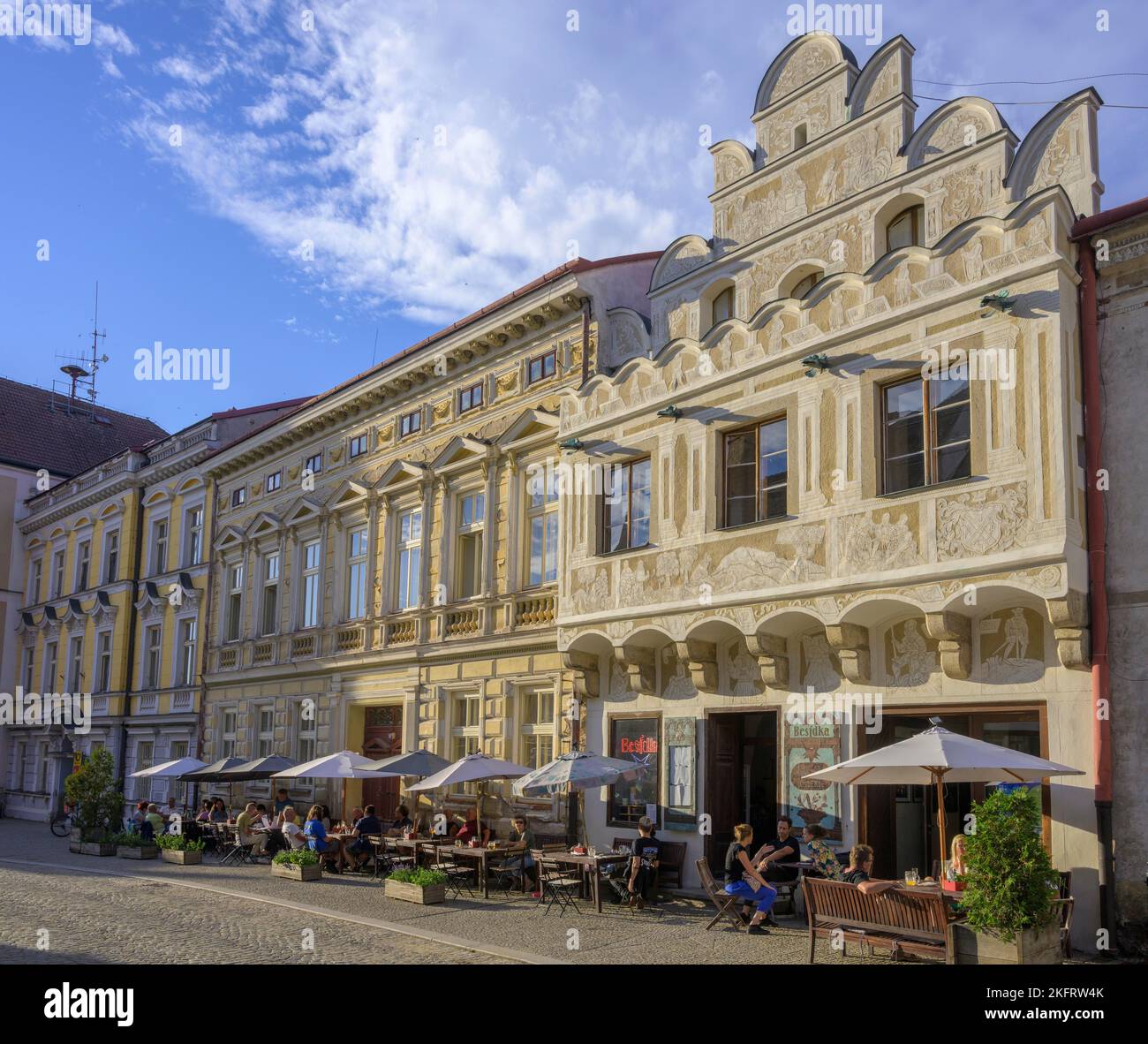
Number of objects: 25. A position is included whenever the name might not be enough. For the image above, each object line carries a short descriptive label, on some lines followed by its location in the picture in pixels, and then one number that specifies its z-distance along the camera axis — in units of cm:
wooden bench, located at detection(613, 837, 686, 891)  1725
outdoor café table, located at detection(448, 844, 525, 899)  1822
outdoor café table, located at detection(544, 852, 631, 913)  1600
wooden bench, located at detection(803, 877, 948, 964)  1122
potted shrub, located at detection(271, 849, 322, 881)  2023
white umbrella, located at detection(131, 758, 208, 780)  2830
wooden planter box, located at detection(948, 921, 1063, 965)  1067
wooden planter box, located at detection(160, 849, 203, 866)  2341
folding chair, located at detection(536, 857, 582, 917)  1614
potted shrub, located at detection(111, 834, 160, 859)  2452
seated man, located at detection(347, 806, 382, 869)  2142
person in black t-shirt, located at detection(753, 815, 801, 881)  1452
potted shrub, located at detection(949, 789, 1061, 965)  1073
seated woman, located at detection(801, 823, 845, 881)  1373
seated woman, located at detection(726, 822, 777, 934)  1404
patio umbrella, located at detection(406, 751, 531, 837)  1848
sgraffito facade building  1337
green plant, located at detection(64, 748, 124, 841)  2667
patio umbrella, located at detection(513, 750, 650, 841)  1645
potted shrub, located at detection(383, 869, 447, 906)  1698
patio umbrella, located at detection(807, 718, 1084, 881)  1198
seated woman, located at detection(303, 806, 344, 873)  2144
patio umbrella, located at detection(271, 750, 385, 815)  2127
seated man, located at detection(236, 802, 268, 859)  2391
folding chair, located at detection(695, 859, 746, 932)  1425
